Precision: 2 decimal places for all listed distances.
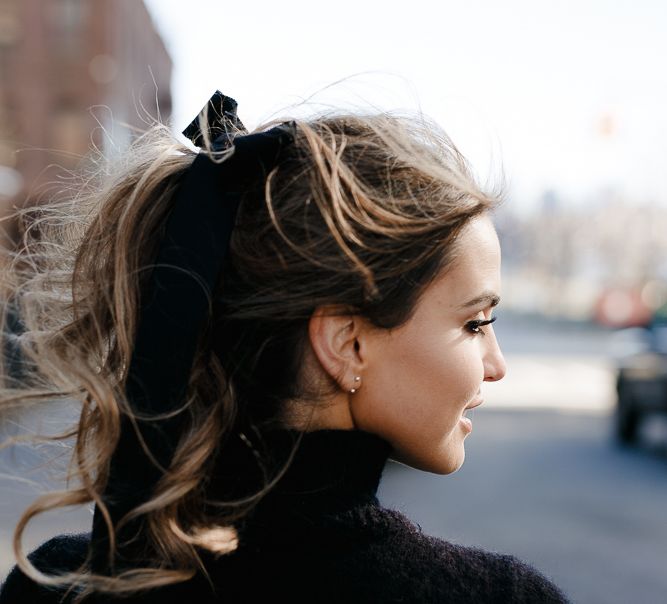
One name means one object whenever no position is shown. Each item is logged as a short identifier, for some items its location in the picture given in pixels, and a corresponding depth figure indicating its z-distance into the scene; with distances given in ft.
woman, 4.30
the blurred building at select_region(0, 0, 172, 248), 93.86
